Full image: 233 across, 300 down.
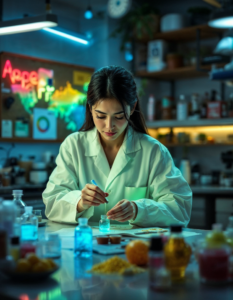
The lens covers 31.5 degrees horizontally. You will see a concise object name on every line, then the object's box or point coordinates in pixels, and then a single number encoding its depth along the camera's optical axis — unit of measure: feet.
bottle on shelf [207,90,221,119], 14.89
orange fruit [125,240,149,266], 4.18
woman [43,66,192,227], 6.74
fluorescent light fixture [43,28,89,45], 13.68
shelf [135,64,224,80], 15.43
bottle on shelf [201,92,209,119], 15.42
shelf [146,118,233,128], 14.69
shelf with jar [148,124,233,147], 15.61
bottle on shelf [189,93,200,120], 15.71
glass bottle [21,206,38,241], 5.36
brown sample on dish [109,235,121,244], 5.12
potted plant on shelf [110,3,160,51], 15.87
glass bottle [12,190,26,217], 5.88
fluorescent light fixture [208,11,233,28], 9.12
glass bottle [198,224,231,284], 3.63
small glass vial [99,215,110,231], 6.11
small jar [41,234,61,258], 4.59
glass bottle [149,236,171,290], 3.51
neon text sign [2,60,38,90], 13.79
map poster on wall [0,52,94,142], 13.84
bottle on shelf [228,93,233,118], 14.78
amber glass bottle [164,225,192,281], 3.74
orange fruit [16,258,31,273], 3.69
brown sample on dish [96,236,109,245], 5.14
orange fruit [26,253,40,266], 3.79
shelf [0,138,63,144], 13.74
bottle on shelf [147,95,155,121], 16.61
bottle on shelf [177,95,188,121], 15.87
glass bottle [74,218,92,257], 4.61
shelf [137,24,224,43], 15.37
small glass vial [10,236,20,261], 4.01
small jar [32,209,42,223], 6.24
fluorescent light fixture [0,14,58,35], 8.34
